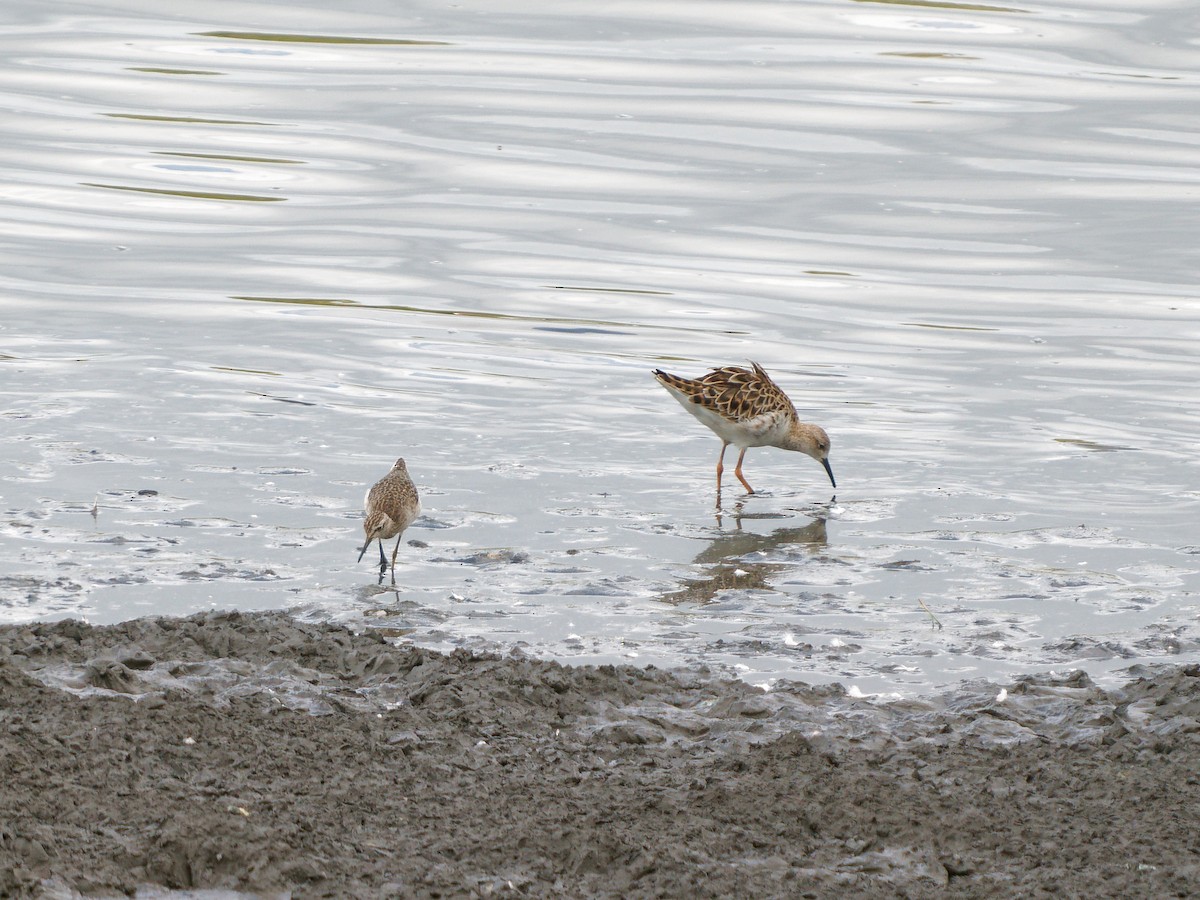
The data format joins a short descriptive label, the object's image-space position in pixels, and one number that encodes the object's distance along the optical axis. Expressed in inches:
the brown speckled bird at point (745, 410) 953.5
